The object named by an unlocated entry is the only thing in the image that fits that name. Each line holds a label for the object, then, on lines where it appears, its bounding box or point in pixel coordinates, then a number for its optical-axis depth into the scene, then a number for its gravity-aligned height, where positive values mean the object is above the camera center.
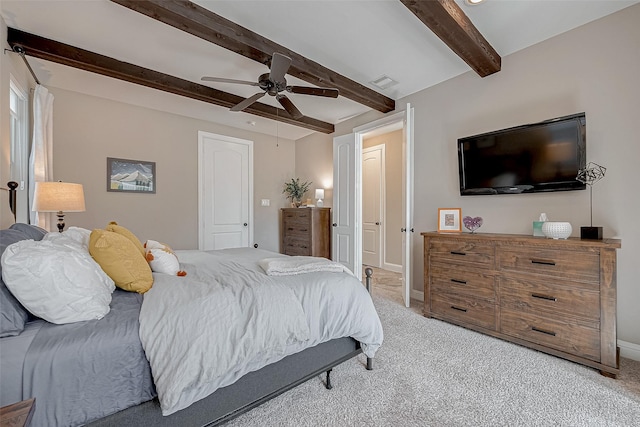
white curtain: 2.70 +0.75
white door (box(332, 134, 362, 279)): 4.23 +0.21
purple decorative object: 2.83 -0.09
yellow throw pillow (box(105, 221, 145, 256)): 1.94 -0.11
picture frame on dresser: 2.97 -0.06
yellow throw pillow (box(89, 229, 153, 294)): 1.39 -0.24
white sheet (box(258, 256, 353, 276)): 1.76 -0.35
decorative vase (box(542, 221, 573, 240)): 2.11 -0.13
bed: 0.97 -0.58
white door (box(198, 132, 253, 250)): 4.56 +0.44
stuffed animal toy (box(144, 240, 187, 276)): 1.83 -0.32
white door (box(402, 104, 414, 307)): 3.26 +0.16
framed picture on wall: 3.72 +0.59
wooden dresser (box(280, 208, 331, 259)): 4.67 -0.29
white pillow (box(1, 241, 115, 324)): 1.04 -0.27
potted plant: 5.39 +0.51
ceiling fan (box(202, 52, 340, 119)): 2.25 +1.28
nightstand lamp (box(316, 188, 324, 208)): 5.07 +0.37
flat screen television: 2.23 +0.53
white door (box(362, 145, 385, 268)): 5.55 +0.23
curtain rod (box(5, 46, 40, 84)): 2.30 +1.45
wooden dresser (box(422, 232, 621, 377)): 1.89 -0.64
